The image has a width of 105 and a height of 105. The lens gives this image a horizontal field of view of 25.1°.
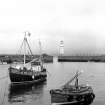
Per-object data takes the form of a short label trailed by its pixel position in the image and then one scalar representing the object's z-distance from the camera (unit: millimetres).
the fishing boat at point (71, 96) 37625
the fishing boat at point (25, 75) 60000
